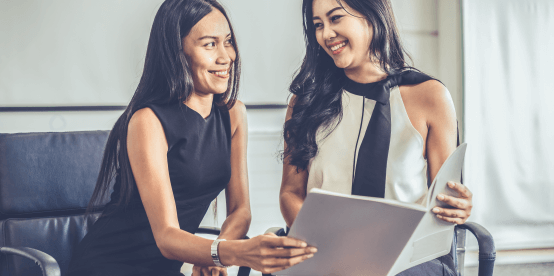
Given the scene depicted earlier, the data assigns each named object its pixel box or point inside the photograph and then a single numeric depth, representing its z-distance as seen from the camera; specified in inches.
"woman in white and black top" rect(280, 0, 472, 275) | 45.1
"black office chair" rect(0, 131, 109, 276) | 51.7
